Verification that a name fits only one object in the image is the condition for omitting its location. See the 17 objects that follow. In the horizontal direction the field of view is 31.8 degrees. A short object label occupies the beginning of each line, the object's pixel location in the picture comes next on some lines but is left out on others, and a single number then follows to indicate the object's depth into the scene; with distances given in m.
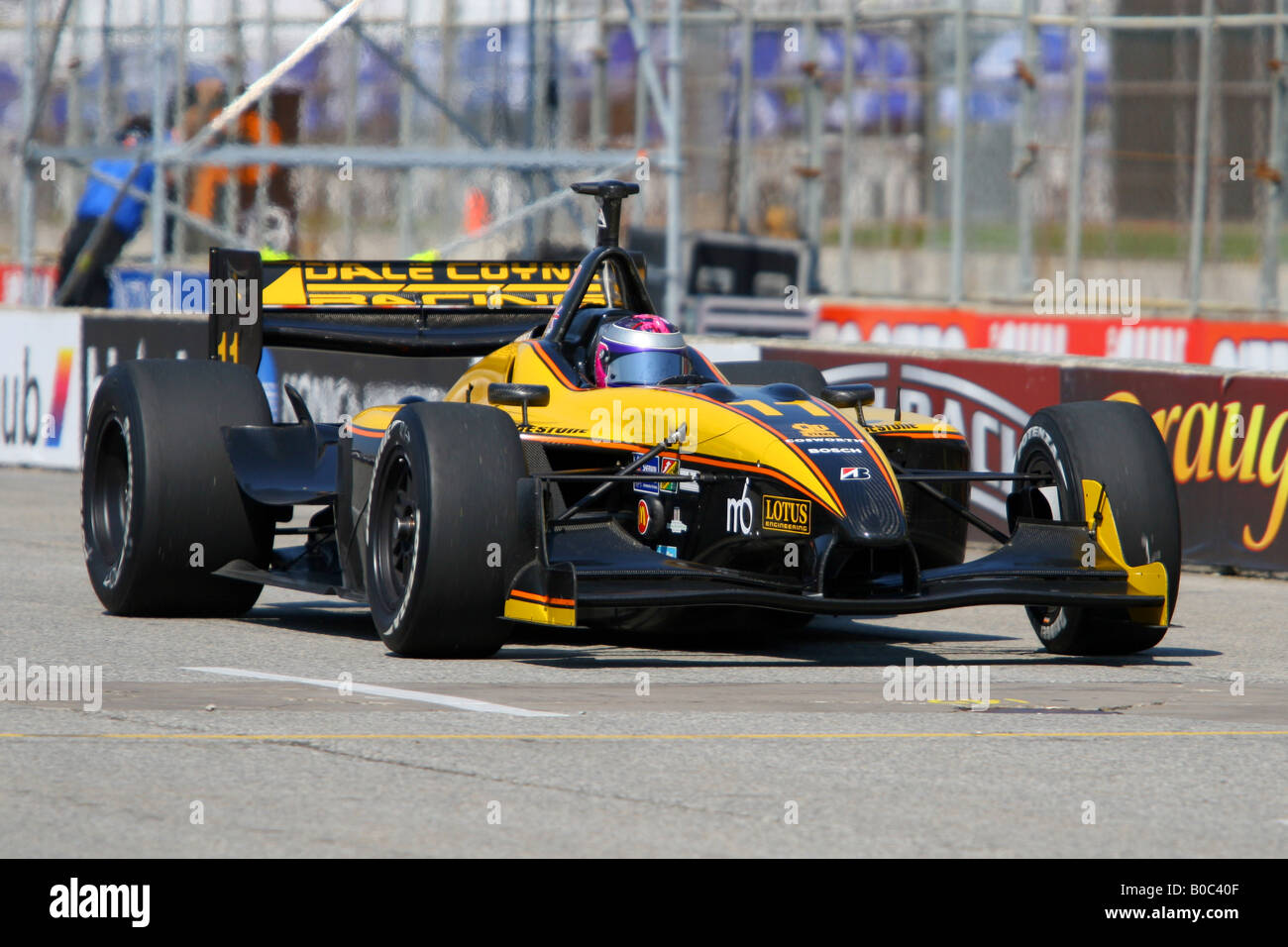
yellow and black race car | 8.48
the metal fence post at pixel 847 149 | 25.98
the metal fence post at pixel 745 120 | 27.11
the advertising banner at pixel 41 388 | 18.53
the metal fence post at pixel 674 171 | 20.16
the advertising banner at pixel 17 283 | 31.78
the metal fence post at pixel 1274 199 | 22.39
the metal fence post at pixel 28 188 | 23.69
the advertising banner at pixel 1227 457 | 12.80
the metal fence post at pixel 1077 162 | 24.12
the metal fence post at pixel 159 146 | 21.36
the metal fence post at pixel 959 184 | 24.03
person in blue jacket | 26.48
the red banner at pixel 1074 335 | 21.72
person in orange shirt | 31.39
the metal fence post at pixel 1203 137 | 23.17
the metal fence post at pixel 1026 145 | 24.23
